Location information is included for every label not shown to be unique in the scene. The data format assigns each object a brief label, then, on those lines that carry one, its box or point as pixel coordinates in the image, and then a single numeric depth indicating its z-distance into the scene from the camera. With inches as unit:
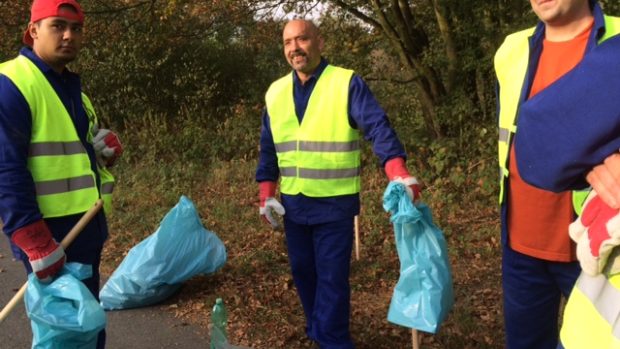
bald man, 126.3
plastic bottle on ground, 115.3
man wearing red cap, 93.4
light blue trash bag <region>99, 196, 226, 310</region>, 164.7
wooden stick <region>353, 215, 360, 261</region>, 200.4
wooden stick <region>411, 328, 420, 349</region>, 109.7
